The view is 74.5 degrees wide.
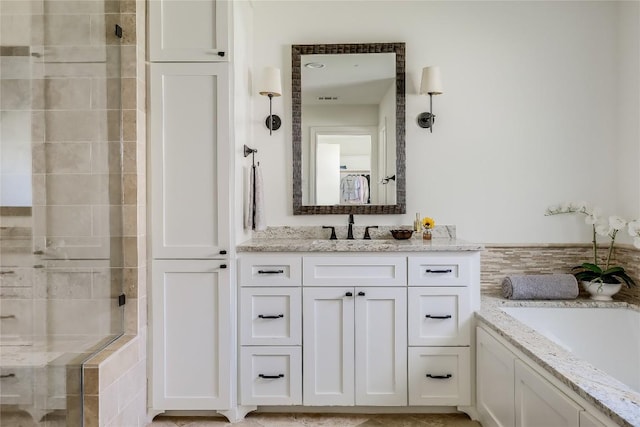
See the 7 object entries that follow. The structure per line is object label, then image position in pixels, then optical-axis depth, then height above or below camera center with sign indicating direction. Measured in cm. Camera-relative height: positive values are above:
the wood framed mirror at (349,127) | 278 +51
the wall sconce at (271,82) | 265 +77
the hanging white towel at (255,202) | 254 +1
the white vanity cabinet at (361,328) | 230 -68
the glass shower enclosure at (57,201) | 164 +1
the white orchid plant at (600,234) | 257 -19
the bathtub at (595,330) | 232 -72
